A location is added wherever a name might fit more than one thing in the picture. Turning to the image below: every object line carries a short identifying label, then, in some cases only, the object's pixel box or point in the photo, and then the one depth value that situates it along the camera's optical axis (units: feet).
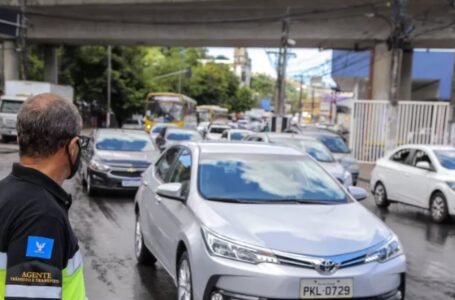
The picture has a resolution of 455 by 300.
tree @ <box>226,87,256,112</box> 335.24
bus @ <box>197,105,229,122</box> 218.18
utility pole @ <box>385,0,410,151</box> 68.13
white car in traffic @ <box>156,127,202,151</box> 72.08
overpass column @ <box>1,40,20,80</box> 129.29
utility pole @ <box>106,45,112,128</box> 157.64
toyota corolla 14.49
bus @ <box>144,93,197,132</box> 131.03
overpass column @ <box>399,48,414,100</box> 103.76
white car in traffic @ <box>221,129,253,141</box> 82.94
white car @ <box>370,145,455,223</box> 37.52
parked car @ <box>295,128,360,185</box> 57.31
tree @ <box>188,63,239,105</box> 298.15
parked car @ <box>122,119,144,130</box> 173.06
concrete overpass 92.84
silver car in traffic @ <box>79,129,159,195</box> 42.57
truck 93.04
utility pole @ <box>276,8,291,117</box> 97.19
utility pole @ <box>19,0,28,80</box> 109.87
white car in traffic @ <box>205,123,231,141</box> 107.37
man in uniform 6.05
